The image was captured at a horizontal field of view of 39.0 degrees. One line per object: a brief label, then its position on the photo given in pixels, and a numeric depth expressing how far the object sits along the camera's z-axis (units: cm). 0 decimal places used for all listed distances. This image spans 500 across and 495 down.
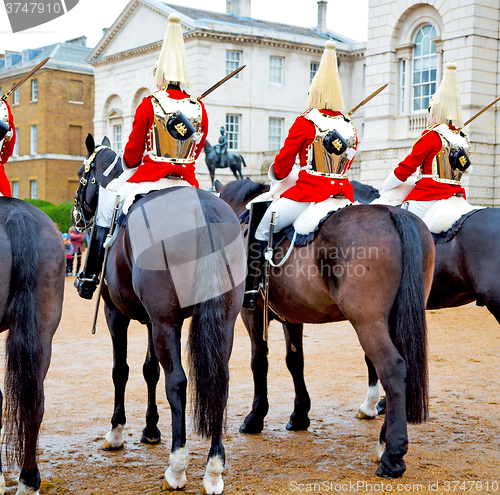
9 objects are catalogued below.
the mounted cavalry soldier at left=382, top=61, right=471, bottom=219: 665
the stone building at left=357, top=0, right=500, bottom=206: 1989
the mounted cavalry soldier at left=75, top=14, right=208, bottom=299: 519
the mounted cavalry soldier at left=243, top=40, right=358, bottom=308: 564
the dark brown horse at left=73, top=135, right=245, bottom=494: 439
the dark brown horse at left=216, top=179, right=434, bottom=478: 479
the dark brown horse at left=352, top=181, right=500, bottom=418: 607
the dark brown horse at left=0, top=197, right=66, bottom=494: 414
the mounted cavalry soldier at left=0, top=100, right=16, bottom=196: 507
